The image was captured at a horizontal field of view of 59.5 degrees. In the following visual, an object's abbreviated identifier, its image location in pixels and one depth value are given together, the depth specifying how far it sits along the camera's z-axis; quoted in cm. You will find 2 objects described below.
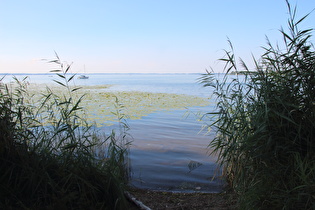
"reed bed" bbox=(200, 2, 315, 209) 294
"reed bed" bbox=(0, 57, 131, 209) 294
